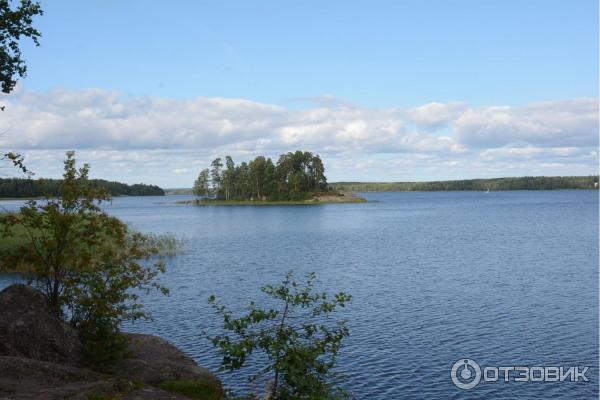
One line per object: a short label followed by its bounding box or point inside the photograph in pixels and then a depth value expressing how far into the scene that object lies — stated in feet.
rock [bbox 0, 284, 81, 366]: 57.11
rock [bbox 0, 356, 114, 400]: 44.68
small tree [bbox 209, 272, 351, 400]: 48.37
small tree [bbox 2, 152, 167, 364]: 63.21
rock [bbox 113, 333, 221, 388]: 61.31
